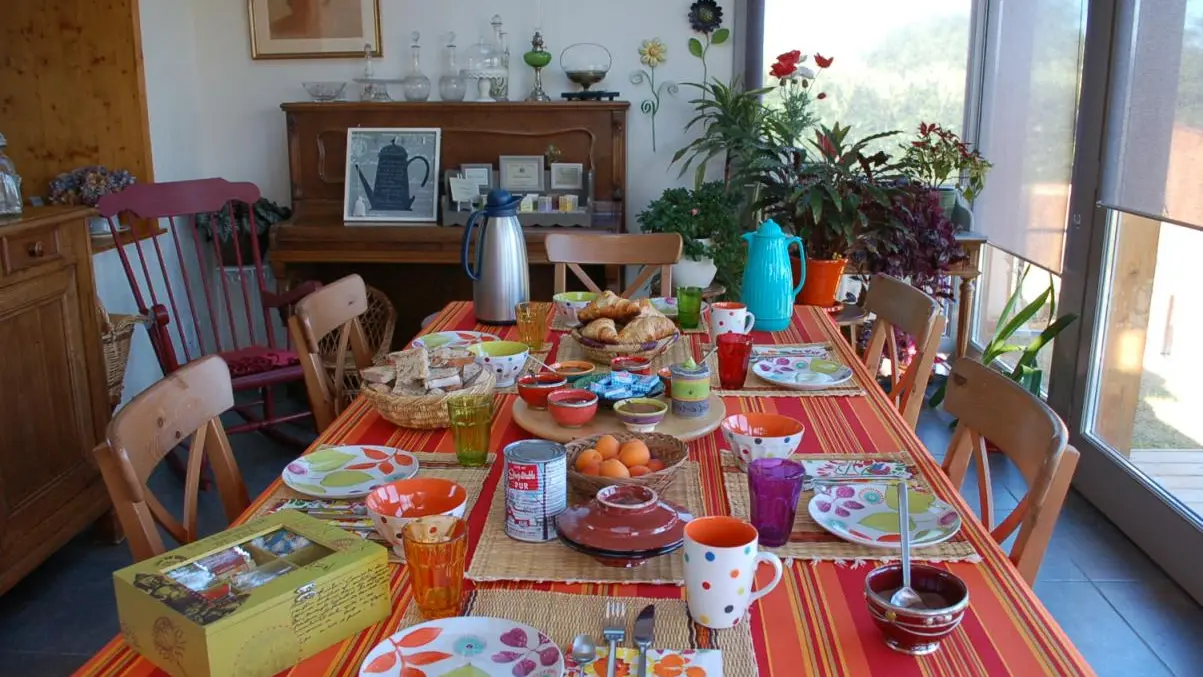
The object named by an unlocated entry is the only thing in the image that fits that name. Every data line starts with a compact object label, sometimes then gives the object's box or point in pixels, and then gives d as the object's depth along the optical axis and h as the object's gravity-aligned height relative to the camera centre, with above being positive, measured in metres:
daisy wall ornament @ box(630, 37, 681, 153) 4.04 +0.27
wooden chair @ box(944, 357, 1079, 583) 1.18 -0.40
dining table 0.89 -0.46
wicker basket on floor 2.99 -0.62
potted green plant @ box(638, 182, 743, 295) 3.65 -0.33
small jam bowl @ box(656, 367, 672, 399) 1.58 -0.38
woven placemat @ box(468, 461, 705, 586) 1.05 -0.46
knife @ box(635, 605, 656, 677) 0.88 -0.45
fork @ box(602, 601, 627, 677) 0.89 -0.46
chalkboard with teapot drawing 3.98 -0.12
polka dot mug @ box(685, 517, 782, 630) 0.93 -0.41
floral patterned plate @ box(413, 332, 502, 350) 2.04 -0.41
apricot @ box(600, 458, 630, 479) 1.21 -0.40
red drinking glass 1.74 -0.38
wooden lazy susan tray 1.47 -0.43
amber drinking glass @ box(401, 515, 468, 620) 0.97 -0.41
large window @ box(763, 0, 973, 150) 4.09 +0.36
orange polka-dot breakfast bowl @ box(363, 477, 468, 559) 1.10 -0.41
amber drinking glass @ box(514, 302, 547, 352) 2.02 -0.37
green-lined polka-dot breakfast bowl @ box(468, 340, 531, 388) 1.79 -0.40
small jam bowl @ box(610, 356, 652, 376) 1.78 -0.40
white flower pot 3.69 -0.49
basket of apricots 1.20 -0.40
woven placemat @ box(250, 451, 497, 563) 1.27 -0.45
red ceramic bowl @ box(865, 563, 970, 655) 0.89 -0.43
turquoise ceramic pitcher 2.21 -0.31
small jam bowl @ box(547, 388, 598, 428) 1.47 -0.39
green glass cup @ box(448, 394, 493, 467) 1.37 -0.39
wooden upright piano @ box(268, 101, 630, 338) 3.99 +0.00
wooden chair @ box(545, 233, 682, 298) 2.88 -0.32
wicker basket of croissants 1.90 -0.37
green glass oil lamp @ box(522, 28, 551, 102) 3.97 +0.32
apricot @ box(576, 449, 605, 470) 1.23 -0.39
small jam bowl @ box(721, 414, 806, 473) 1.34 -0.40
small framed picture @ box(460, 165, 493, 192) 3.96 -0.13
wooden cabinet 2.35 -0.62
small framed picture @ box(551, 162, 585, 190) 3.99 -0.14
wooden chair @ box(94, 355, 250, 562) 1.21 -0.40
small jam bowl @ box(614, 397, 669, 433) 1.45 -0.40
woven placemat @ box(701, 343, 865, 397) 1.75 -0.44
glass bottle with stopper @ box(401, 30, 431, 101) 4.04 +0.23
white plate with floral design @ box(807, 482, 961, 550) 1.13 -0.44
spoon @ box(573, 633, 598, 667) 0.89 -0.45
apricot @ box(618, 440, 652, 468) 1.25 -0.39
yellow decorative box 0.85 -0.40
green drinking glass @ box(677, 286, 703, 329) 2.25 -0.38
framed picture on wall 4.10 +0.47
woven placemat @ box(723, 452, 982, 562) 1.10 -0.45
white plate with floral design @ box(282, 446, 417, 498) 1.29 -0.44
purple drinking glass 1.11 -0.40
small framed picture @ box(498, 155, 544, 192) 4.01 -0.13
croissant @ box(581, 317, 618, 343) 1.91 -0.36
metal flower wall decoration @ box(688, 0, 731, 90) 4.00 +0.46
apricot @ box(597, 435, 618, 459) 1.26 -0.39
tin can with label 1.12 -0.40
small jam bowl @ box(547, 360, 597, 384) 1.75 -0.40
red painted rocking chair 3.04 -0.53
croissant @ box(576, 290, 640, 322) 2.02 -0.34
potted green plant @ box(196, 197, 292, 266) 3.94 -0.33
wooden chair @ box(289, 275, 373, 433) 1.92 -0.39
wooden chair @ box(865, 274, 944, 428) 1.90 -0.38
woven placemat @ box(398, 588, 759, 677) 0.92 -0.46
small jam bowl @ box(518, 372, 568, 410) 1.57 -0.39
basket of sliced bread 1.53 -0.38
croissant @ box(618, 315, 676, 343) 1.91 -0.36
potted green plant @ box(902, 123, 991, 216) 3.71 -0.08
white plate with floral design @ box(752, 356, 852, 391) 1.78 -0.43
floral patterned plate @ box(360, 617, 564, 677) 0.87 -0.45
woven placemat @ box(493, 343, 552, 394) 1.76 -0.43
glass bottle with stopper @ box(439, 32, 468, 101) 4.02 +0.22
